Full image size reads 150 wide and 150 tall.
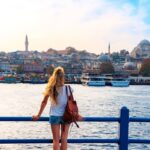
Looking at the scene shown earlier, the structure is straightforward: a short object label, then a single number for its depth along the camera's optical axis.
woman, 6.93
